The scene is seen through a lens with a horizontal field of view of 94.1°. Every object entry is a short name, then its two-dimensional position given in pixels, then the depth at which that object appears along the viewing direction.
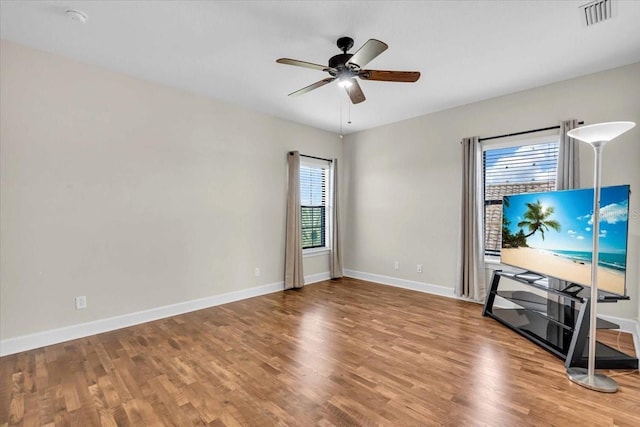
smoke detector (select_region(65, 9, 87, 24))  2.32
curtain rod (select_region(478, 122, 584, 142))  3.60
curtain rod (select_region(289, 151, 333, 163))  5.30
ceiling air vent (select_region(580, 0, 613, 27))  2.21
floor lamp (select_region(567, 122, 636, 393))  2.16
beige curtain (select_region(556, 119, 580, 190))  3.37
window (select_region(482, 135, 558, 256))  3.69
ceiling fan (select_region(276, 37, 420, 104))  2.33
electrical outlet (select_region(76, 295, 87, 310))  3.06
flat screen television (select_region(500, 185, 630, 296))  2.44
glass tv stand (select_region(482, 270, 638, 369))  2.42
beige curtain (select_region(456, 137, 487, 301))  4.12
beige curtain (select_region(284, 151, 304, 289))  4.95
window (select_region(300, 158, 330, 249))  5.46
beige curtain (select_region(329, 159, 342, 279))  5.72
